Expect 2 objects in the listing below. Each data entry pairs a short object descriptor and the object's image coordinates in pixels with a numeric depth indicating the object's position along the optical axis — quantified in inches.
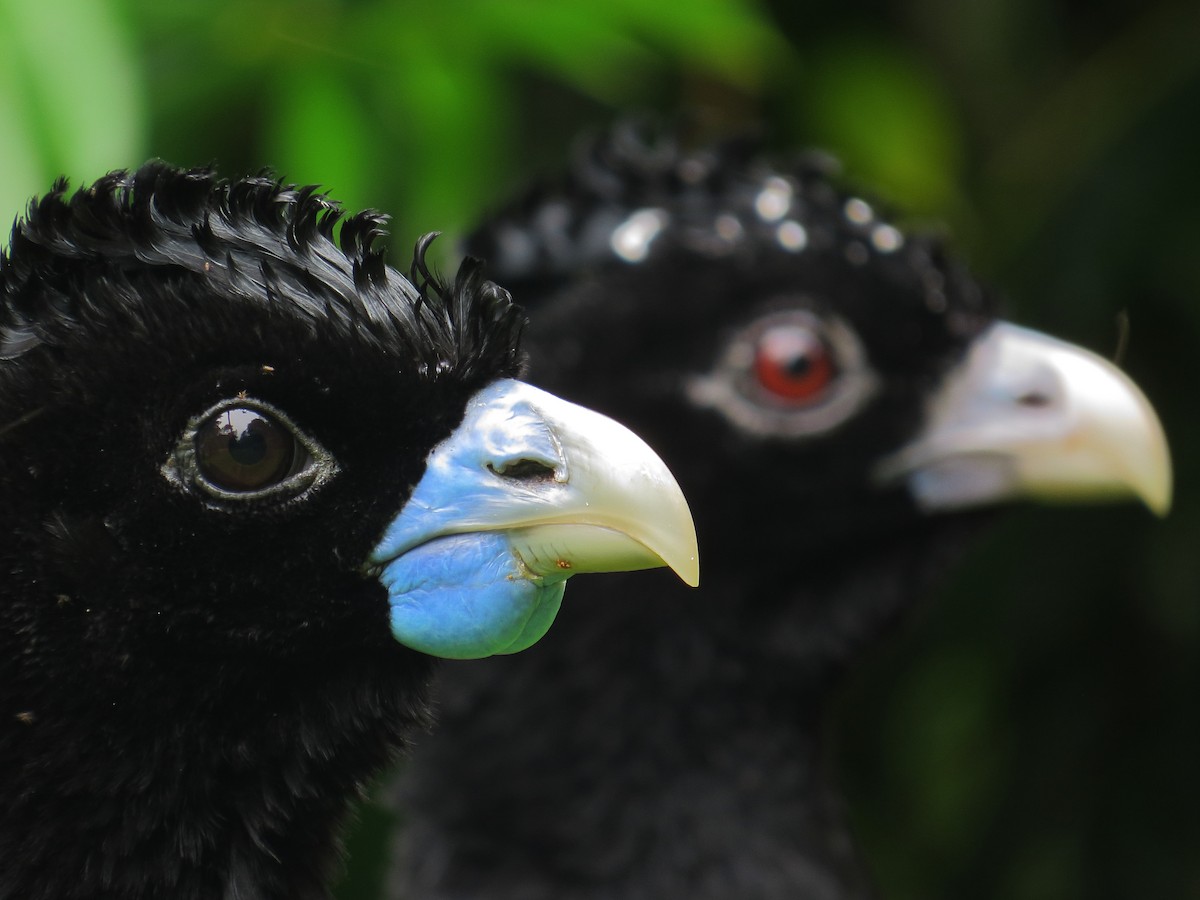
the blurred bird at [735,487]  198.5
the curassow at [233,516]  110.5
